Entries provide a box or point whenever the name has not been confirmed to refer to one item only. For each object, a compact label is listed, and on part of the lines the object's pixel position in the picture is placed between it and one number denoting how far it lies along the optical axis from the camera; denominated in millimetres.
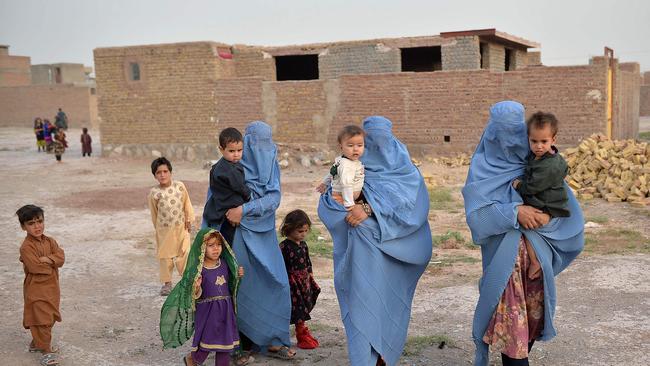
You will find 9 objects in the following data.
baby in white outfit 3656
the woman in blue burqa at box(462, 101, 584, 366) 3428
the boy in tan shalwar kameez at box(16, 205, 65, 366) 4320
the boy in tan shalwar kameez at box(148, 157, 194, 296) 5594
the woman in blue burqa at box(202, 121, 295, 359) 4207
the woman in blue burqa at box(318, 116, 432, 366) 3682
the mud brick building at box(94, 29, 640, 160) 14055
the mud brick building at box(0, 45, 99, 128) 34688
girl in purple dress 3824
